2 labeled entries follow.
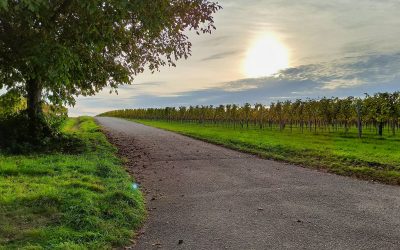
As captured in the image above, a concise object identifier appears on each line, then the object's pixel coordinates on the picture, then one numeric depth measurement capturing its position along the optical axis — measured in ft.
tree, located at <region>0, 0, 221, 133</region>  44.09
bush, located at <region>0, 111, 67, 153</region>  68.28
